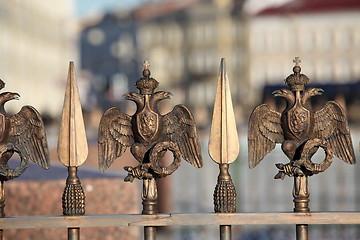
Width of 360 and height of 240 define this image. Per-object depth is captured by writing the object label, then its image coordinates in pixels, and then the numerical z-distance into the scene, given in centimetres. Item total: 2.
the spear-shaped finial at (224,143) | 723
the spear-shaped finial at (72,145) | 730
